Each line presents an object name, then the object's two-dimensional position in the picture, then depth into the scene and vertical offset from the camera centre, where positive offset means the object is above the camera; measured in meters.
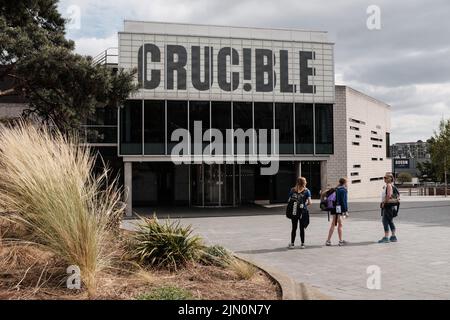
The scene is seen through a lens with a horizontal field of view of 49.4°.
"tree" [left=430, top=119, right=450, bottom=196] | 46.47 +1.90
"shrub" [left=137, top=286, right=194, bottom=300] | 5.23 -1.34
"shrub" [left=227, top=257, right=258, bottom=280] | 6.71 -1.39
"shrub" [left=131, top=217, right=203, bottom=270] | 7.30 -1.15
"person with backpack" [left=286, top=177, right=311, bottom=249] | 10.84 -0.77
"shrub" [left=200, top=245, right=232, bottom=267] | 7.54 -1.35
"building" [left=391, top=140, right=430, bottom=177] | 102.06 +4.36
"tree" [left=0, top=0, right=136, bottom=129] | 12.87 +2.78
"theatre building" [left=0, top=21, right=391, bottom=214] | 23.66 +3.53
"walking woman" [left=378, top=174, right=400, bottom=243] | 11.88 -0.85
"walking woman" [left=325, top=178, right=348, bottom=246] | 11.69 -0.96
